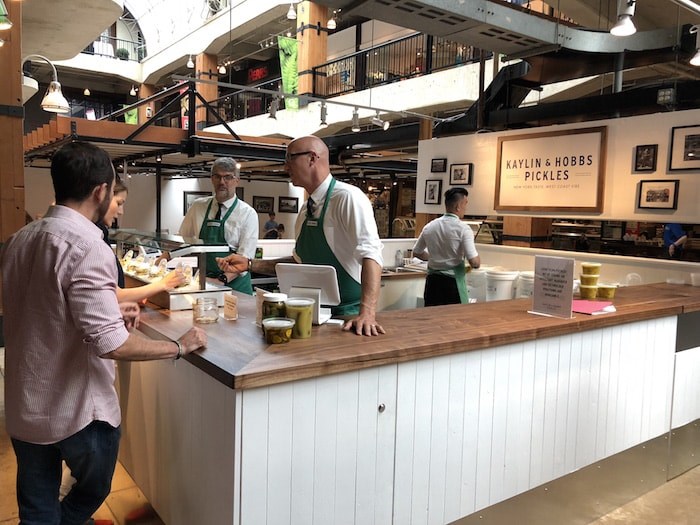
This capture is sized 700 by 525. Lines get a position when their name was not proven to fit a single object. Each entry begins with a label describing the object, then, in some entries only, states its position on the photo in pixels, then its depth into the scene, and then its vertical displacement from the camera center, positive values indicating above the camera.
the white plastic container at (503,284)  5.23 -0.64
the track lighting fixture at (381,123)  7.80 +1.20
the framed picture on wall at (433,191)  6.46 +0.24
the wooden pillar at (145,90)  18.09 +3.58
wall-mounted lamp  6.12 +1.07
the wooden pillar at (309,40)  13.00 +3.84
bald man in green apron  2.45 -0.08
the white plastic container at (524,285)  5.01 -0.62
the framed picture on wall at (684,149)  4.20 +0.53
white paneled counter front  1.81 -0.78
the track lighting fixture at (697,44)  4.07 +1.28
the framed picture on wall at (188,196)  13.89 +0.19
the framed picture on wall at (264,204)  15.02 +0.06
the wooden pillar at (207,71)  15.01 +3.52
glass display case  2.65 -0.34
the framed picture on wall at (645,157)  4.49 +0.49
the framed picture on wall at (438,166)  6.36 +0.52
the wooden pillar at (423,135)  7.49 +1.00
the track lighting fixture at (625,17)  3.31 +1.17
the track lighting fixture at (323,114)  7.83 +1.32
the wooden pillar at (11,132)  4.44 +0.51
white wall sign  4.89 +0.41
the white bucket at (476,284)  5.65 -0.72
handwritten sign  2.68 -0.34
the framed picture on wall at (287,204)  15.41 +0.07
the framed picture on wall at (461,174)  6.04 +0.42
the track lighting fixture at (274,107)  7.28 +1.28
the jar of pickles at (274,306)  2.15 -0.37
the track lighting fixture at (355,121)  8.09 +1.25
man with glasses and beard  3.96 -0.10
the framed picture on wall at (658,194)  4.37 +0.20
